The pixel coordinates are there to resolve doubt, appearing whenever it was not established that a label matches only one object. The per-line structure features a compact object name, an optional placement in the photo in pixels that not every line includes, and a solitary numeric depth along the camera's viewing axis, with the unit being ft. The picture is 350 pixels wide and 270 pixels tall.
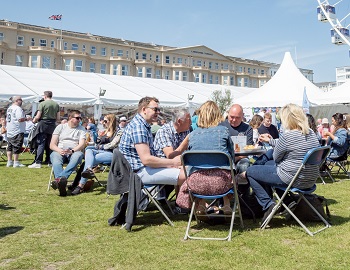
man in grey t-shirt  20.57
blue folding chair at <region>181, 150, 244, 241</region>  11.32
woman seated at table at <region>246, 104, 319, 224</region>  12.21
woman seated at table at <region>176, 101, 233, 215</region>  11.74
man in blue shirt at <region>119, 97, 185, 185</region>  12.98
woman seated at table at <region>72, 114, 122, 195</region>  20.01
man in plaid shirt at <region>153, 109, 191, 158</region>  15.34
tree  83.02
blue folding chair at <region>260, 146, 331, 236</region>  11.78
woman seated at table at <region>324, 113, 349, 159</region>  22.76
